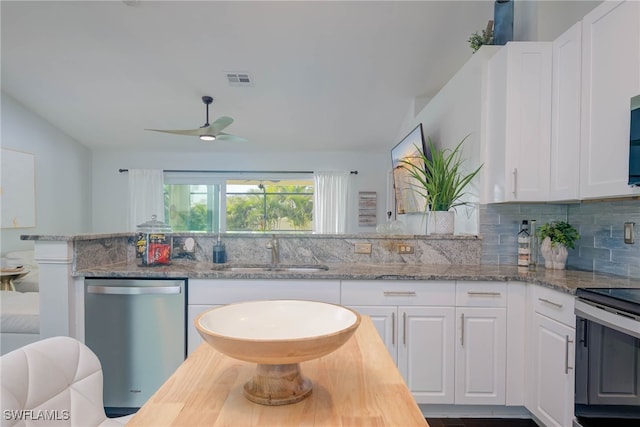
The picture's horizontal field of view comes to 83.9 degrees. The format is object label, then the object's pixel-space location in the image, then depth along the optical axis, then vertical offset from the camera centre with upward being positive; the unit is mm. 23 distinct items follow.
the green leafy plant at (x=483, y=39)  2689 +1293
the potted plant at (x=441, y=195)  2602 +104
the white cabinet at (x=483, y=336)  2125 -756
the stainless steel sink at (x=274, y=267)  2475 -426
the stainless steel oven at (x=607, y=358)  1387 -623
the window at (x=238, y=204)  6250 +64
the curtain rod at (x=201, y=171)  6141 +625
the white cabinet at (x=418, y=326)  2143 -708
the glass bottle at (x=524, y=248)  2455 -263
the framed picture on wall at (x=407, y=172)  3402 +442
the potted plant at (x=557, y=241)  2312 -205
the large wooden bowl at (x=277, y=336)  629 -272
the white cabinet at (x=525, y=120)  2258 +578
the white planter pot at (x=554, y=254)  2348 -295
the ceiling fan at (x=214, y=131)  3822 +844
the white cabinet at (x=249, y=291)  2170 -512
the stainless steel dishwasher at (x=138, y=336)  2139 -780
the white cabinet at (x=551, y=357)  1734 -772
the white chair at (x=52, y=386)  815 -466
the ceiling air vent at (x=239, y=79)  4039 +1496
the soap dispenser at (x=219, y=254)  2564 -339
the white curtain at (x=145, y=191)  6043 +260
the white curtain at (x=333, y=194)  6133 +242
